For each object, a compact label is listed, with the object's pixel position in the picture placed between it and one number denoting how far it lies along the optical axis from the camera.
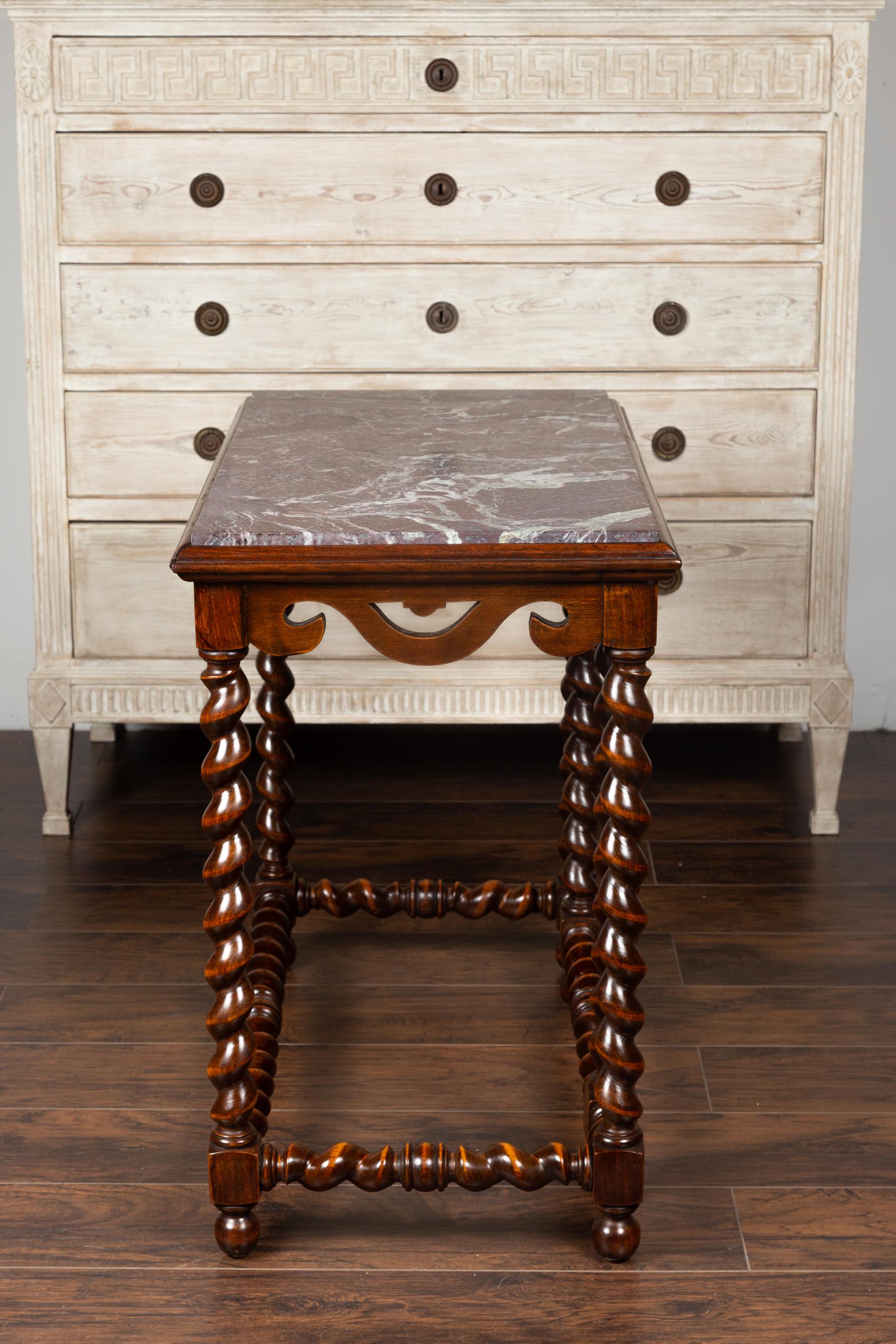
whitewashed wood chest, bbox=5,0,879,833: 4.92
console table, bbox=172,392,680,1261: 3.96
